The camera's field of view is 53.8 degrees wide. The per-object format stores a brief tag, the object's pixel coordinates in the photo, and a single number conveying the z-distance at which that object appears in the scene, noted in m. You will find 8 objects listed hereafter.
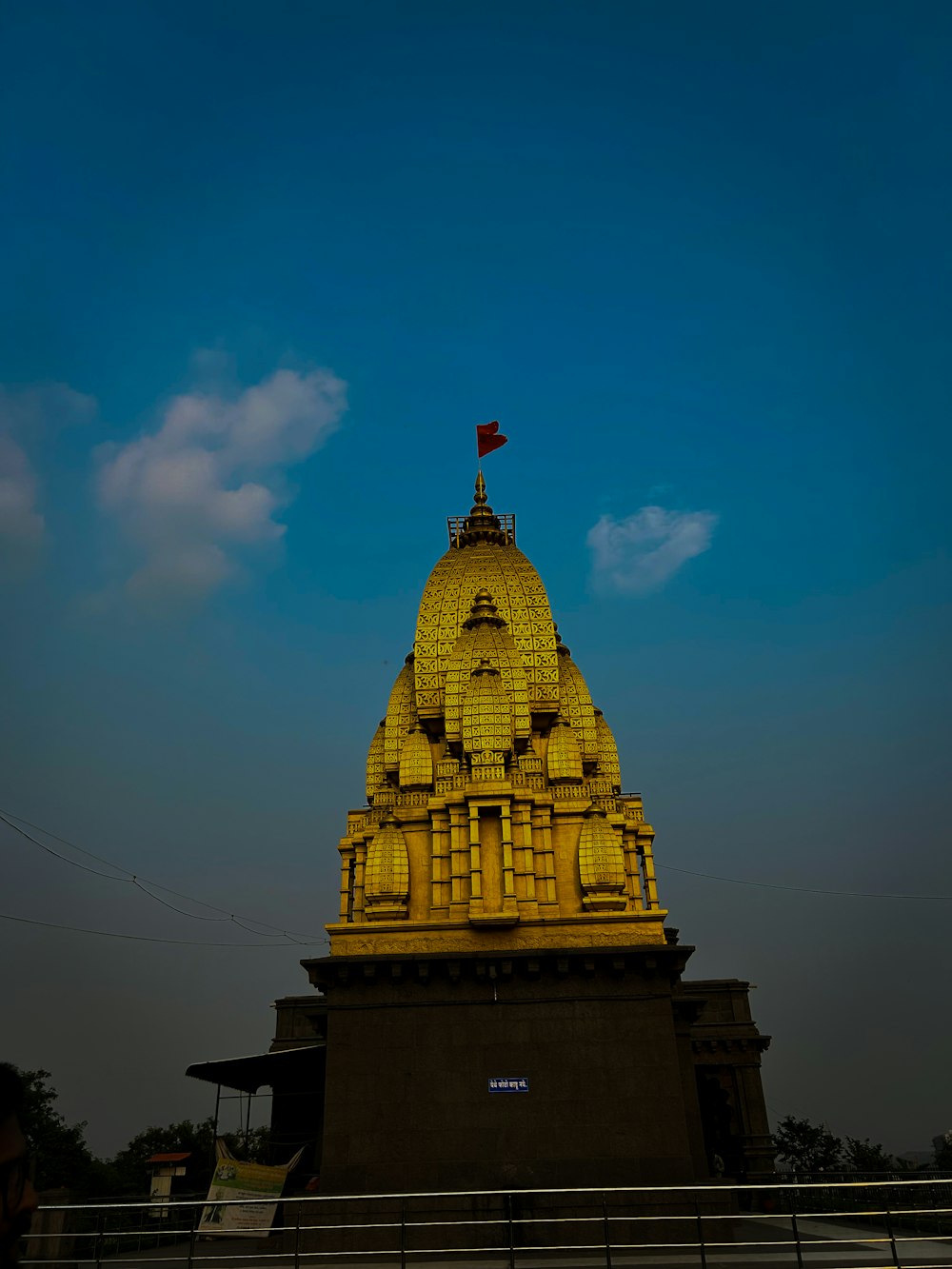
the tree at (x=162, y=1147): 46.12
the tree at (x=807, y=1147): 44.69
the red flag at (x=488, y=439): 31.19
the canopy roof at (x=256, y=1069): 24.16
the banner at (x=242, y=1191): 18.64
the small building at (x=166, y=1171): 30.58
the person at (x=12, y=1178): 2.48
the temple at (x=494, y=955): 18.94
